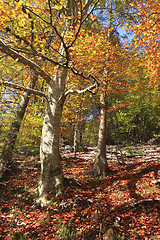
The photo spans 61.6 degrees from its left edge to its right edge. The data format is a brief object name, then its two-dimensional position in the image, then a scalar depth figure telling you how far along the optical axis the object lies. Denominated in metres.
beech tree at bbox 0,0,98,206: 4.40
